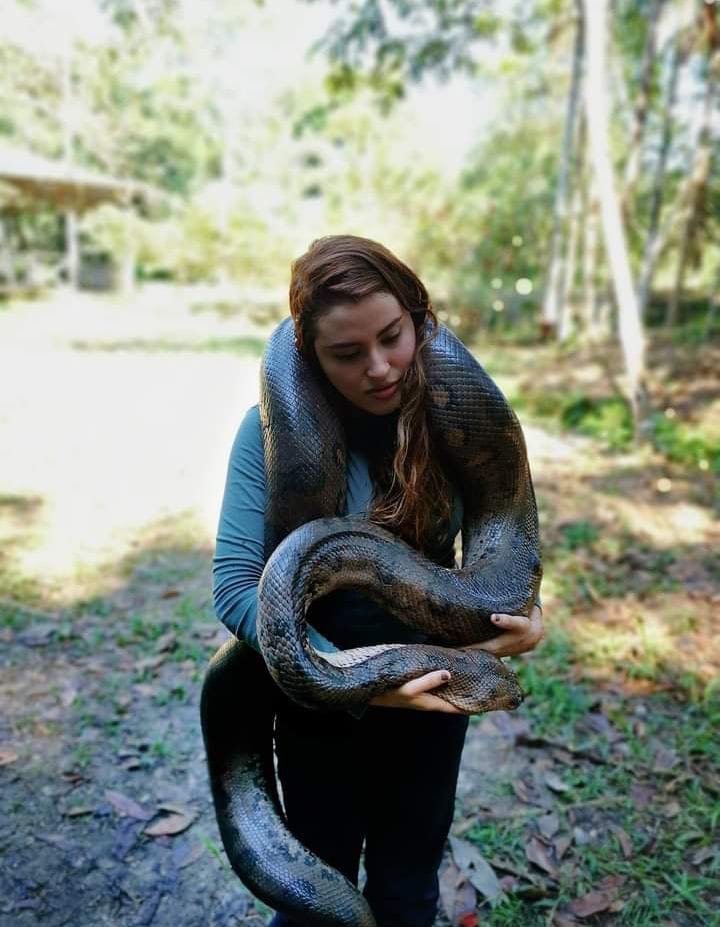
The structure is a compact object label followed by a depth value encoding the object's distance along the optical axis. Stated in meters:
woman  1.66
